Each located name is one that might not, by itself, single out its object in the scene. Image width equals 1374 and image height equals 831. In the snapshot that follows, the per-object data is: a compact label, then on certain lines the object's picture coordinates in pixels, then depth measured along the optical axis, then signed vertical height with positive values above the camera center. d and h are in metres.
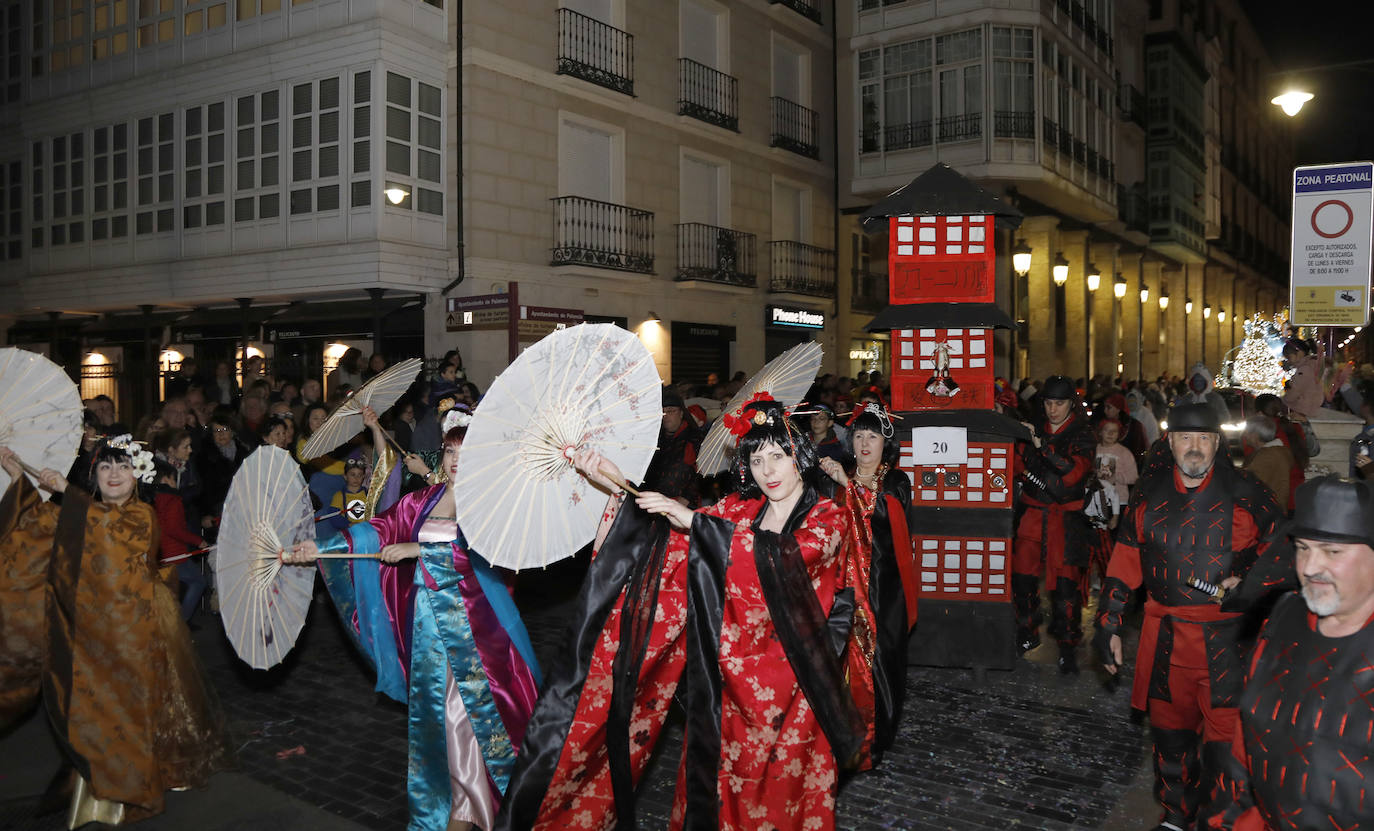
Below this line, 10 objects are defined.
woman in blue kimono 4.68 -1.23
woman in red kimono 4.02 -1.01
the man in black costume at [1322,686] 2.60 -0.71
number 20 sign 7.36 -0.24
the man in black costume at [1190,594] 4.47 -0.81
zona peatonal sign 8.17 +1.37
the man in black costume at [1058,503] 7.71 -0.69
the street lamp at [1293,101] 11.11 +3.36
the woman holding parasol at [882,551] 5.80 -0.84
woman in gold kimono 5.05 -1.24
